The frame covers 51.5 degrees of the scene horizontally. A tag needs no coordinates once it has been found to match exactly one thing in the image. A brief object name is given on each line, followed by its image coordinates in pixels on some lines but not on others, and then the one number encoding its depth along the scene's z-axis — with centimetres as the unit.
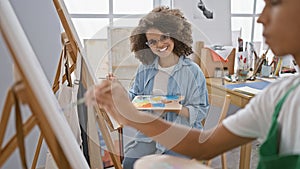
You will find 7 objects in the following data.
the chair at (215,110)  159
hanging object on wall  264
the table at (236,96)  191
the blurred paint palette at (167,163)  64
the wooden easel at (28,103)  57
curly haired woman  154
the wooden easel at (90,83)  119
